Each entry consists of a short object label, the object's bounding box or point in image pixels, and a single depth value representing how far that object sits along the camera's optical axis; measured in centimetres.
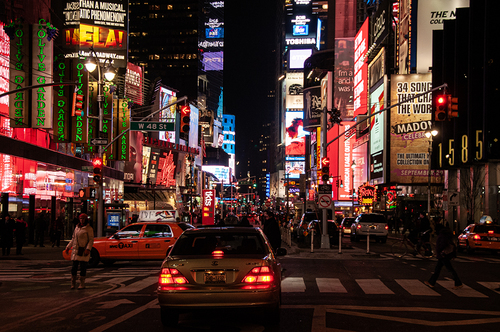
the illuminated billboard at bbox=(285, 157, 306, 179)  18088
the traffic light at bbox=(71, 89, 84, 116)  2325
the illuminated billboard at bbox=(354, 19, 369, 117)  8156
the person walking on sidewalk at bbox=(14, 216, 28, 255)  2448
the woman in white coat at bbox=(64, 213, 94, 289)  1306
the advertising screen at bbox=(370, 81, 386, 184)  6675
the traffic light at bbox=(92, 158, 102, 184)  2480
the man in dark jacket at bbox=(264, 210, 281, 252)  1638
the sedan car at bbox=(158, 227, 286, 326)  789
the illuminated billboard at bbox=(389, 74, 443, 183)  6316
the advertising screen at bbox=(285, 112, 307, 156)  17300
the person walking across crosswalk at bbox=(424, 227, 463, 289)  1345
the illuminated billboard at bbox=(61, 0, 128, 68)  5144
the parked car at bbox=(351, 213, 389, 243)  3466
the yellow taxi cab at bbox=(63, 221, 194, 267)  1888
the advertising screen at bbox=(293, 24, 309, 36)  18838
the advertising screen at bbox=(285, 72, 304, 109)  17562
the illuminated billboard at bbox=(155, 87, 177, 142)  9169
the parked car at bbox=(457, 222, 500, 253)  2591
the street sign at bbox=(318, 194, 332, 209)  2503
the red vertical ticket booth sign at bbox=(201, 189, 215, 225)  4528
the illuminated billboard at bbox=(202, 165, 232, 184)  18650
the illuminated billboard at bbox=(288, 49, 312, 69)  17900
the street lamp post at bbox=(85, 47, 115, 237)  2522
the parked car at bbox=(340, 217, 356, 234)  4379
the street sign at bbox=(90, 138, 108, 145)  2473
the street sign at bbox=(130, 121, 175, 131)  2549
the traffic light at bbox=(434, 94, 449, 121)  1994
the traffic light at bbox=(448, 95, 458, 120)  1992
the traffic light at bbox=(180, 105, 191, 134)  2155
